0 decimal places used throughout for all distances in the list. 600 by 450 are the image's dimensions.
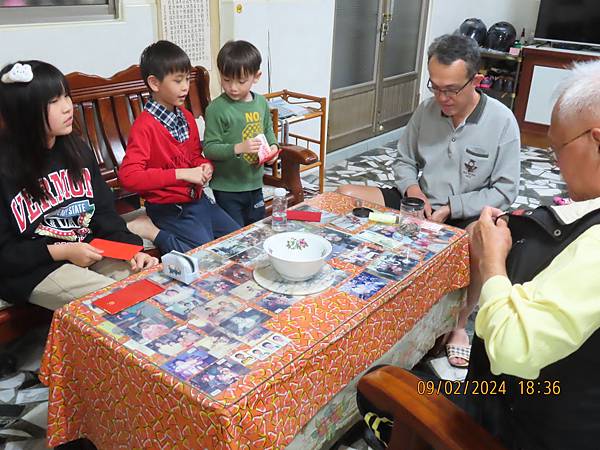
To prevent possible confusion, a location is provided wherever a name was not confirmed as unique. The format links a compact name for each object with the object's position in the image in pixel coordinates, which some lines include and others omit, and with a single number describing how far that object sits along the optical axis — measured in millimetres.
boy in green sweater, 2232
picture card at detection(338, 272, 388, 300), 1490
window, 2283
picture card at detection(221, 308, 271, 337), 1302
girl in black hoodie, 1732
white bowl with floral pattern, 1481
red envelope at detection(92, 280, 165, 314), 1377
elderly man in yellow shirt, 886
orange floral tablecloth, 1119
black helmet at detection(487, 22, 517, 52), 5129
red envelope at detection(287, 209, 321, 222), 1942
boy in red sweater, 2072
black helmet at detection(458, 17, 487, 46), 5211
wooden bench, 2357
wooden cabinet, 4785
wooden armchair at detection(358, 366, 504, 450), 982
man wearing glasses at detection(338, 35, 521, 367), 2166
